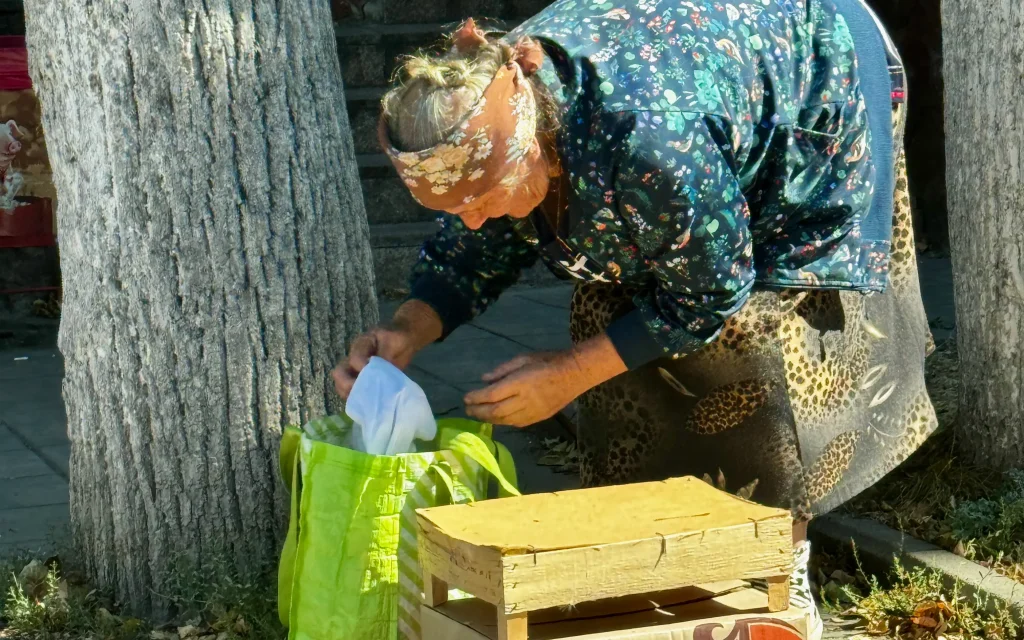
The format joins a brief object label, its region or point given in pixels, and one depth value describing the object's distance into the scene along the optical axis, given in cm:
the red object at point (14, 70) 623
